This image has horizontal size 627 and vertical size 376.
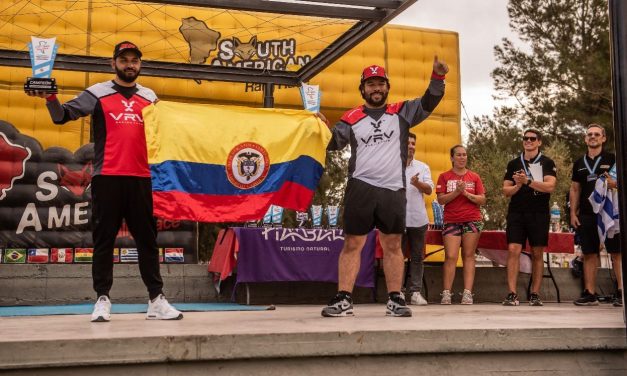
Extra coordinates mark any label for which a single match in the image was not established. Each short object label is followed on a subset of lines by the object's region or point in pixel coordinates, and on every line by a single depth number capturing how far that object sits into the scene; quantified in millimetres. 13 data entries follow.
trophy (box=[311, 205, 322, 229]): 9529
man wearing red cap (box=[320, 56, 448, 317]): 5863
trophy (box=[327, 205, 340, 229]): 9905
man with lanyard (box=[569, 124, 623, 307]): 7992
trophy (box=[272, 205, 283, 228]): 9358
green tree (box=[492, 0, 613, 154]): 29656
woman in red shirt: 8586
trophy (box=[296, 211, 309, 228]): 9578
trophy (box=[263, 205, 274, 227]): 9326
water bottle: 10213
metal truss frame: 8195
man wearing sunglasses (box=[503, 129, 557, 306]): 8125
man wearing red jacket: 5328
